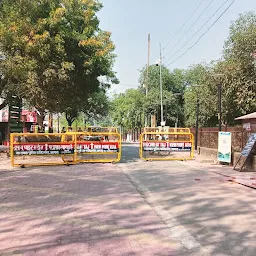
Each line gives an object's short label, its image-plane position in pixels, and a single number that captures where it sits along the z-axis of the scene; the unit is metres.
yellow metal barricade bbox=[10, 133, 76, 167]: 10.49
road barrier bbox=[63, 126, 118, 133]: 23.76
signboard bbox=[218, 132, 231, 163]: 10.77
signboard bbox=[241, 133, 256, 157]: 9.52
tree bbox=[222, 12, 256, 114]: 16.05
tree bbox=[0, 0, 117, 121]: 11.40
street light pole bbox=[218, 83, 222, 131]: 12.36
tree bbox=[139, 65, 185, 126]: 36.31
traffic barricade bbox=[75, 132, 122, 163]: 11.08
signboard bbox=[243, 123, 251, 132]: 11.06
